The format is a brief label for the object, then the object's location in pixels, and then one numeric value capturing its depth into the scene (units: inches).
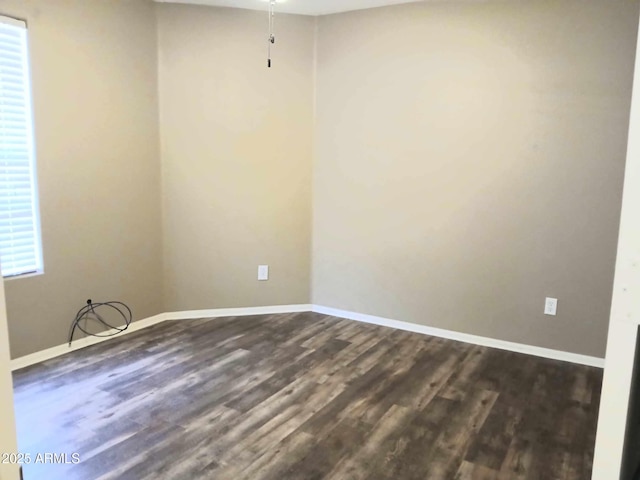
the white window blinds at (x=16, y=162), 114.1
